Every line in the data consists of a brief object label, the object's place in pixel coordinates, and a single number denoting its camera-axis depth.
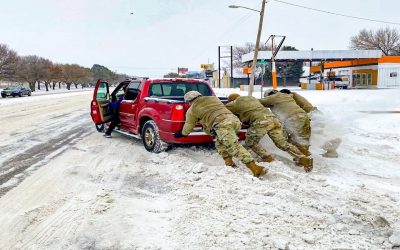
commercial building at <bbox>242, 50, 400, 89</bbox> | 40.88
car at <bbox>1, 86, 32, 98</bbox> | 43.59
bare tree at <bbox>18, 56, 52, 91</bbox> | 62.84
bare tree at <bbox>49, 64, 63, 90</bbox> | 78.75
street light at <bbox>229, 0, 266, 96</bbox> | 21.30
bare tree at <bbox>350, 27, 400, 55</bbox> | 79.94
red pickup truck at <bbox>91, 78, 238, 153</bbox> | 7.16
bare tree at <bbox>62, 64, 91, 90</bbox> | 90.31
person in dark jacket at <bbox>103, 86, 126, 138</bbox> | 9.46
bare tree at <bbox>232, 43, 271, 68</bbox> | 107.06
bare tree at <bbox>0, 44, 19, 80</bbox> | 56.19
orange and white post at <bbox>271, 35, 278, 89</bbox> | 22.89
